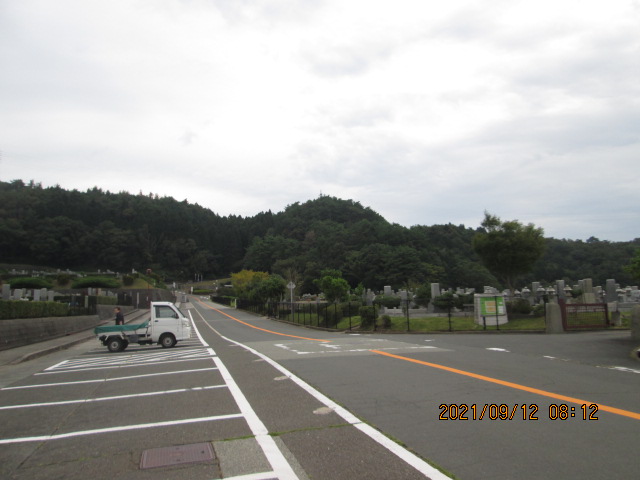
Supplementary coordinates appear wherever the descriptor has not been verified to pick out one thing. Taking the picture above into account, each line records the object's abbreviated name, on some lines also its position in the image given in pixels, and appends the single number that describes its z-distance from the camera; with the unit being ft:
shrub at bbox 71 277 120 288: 265.34
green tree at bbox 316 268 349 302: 134.00
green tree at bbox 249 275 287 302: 193.88
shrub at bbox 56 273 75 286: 275.80
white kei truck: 68.90
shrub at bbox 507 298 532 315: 89.35
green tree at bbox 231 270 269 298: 328.45
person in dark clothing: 81.46
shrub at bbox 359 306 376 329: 97.38
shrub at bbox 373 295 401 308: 142.40
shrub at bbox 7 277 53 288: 179.93
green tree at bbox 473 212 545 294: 130.00
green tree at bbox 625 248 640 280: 51.80
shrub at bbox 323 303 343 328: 116.67
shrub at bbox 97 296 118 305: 170.01
